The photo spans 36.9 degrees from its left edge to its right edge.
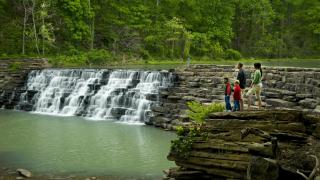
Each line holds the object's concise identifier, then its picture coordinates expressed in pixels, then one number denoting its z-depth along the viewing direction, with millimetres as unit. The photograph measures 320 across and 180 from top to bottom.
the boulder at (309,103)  22703
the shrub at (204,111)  16219
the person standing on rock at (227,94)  20625
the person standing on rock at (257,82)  18094
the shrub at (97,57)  55281
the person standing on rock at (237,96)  18739
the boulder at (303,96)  23641
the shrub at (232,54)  71750
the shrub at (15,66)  41403
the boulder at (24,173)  16891
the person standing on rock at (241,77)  19153
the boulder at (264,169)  11914
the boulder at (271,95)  25094
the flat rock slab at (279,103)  23783
